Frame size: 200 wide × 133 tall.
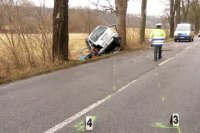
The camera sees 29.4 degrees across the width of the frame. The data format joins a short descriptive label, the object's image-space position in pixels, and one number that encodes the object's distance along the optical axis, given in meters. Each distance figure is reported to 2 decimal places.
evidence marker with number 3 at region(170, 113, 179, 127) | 6.22
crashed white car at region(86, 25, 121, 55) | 22.19
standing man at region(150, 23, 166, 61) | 18.41
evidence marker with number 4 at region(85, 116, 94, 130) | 6.00
